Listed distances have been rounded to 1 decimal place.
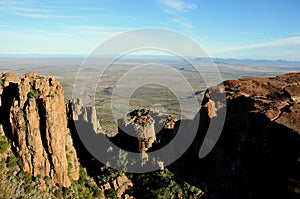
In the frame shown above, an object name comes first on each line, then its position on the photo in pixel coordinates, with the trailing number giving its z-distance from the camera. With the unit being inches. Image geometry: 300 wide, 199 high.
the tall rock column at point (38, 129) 1608.0
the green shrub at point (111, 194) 1819.6
